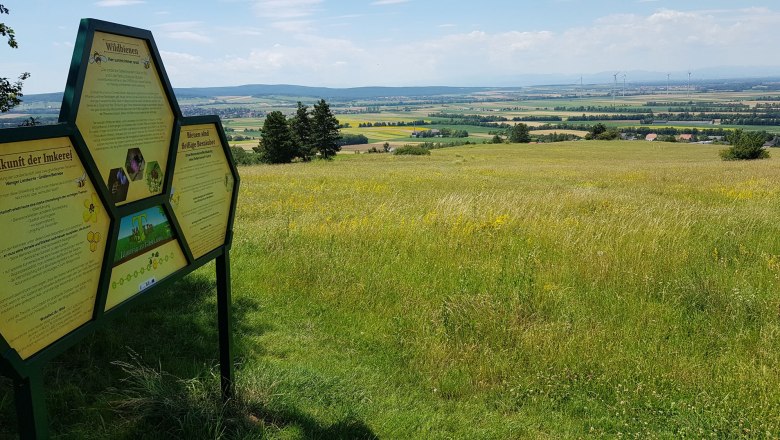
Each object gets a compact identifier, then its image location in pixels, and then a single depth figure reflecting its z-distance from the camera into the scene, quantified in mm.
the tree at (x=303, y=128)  61031
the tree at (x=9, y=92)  6852
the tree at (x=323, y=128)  60156
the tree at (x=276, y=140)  56688
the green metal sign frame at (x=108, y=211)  2266
